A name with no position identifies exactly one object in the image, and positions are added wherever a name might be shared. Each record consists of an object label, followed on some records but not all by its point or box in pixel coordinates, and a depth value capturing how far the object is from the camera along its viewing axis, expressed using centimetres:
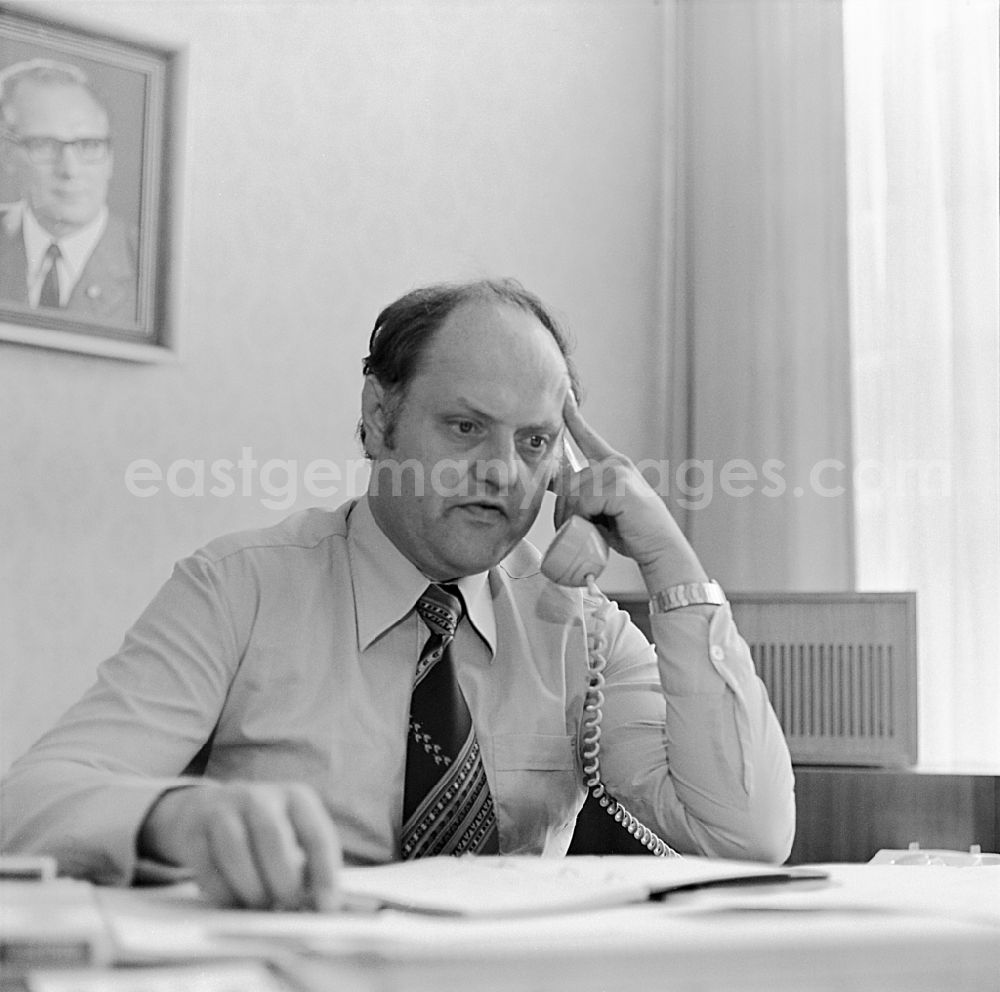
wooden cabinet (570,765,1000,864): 201
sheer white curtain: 242
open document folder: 77
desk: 63
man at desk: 143
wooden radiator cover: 216
